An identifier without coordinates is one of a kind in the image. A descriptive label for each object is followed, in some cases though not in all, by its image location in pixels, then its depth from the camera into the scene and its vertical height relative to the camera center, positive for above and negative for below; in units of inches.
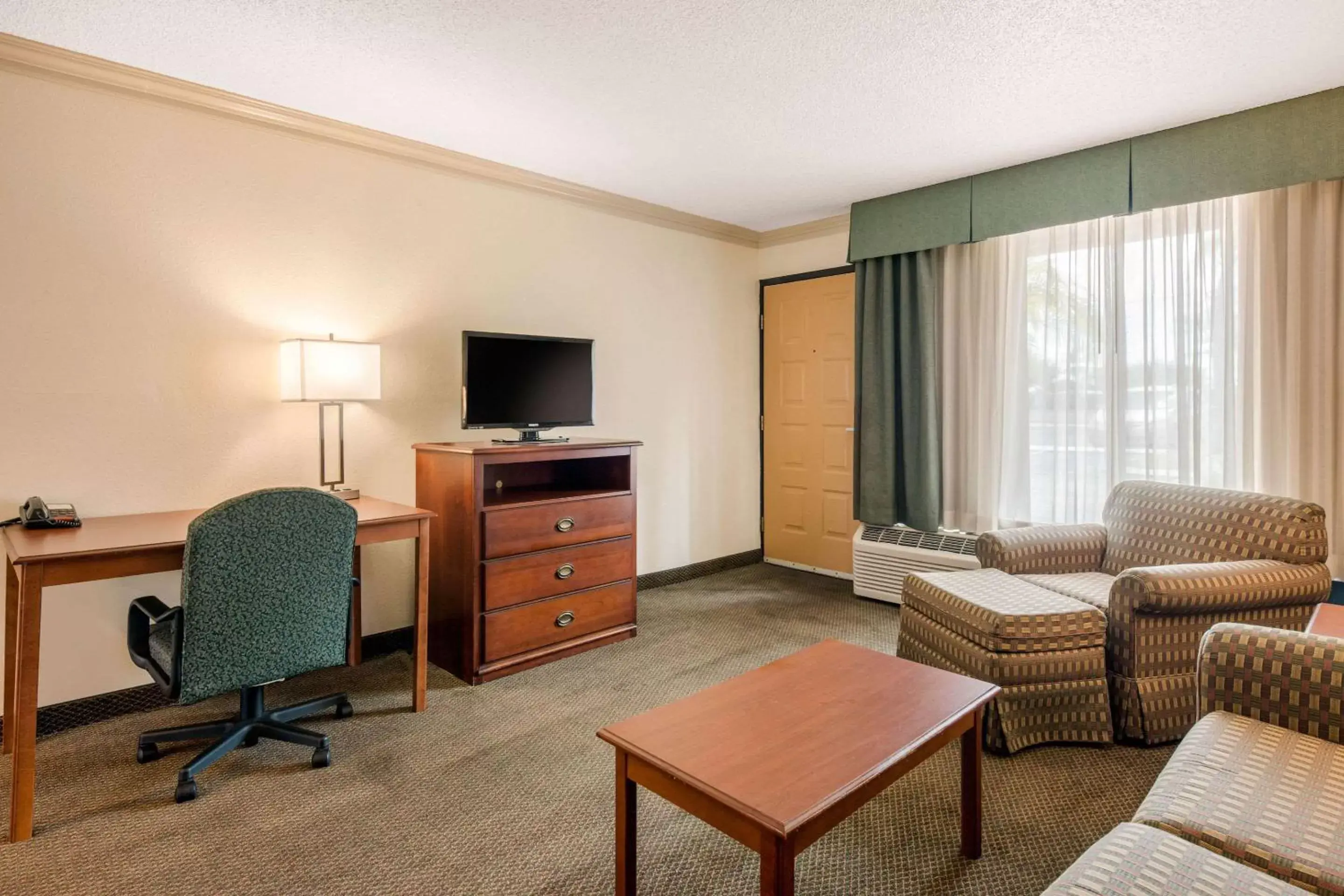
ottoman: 88.7 -30.0
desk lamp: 104.8 +10.4
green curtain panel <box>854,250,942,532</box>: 154.6 +10.1
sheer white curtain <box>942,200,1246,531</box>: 120.0 +13.3
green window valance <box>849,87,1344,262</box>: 107.0 +46.0
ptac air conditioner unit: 149.1 -26.3
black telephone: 87.5 -9.6
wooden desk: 72.0 -13.9
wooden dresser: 113.7 -20.6
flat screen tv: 122.7 +10.3
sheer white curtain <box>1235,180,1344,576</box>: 107.4 +14.6
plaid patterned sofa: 42.0 -25.7
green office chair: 75.7 -19.9
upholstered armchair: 87.7 -20.0
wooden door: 175.6 +3.5
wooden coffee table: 49.5 -25.7
